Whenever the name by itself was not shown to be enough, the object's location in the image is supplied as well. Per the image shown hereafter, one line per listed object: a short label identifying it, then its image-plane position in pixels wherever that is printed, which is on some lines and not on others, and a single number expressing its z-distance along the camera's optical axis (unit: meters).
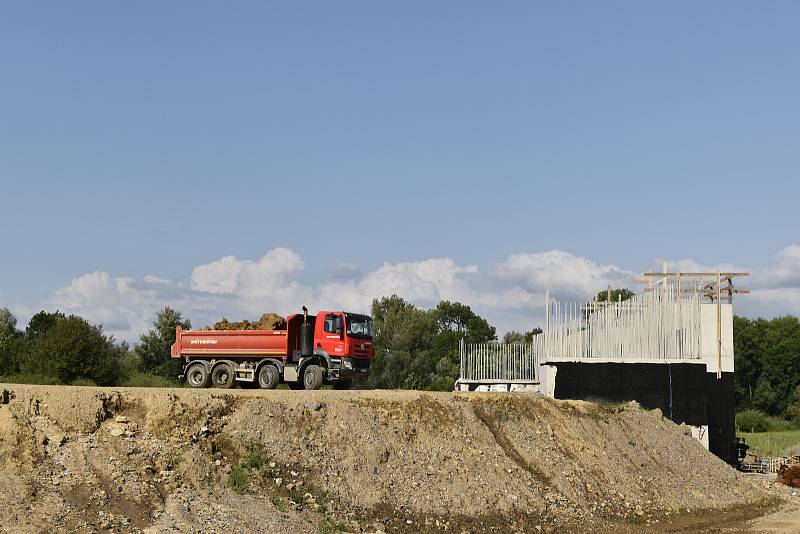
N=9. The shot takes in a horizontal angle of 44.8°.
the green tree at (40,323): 76.06
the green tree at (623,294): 93.79
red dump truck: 34.12
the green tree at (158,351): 66.75
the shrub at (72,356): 42.06
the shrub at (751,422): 75.89
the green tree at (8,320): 83.26
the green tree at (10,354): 48.09
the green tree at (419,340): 77.81
